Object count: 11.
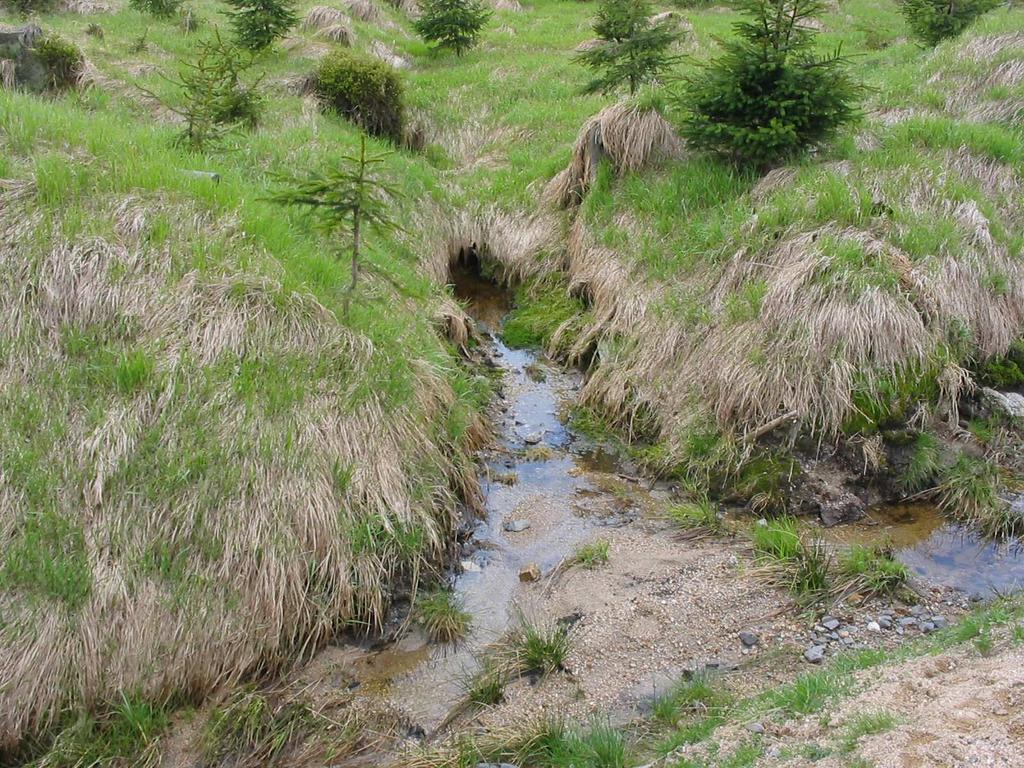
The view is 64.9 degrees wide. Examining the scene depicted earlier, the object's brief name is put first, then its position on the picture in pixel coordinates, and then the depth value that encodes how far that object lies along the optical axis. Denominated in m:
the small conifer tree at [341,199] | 7.65
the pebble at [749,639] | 6.07
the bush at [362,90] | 15.33
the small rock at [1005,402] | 8.16
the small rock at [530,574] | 7.04
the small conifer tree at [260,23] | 17.34
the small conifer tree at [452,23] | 20.11
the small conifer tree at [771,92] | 9.86
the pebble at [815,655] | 5.81
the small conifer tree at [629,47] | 14.98
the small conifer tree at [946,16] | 16.12
